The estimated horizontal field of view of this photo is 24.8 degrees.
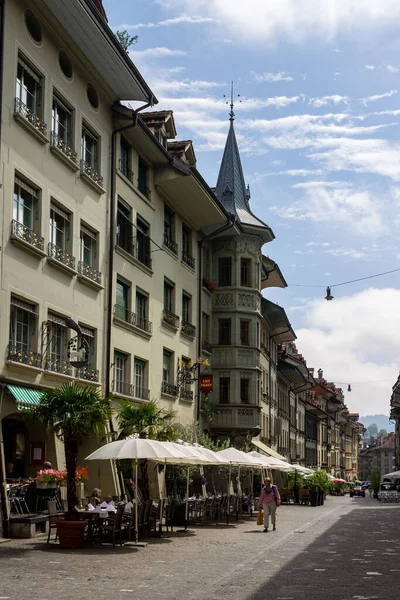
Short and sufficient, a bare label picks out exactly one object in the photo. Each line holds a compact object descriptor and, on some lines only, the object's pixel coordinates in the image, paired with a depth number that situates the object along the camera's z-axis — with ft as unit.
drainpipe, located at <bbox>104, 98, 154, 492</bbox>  95.14
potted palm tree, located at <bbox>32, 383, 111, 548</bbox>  65.05
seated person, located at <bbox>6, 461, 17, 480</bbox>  79.40
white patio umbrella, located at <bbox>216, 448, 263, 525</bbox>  99.05
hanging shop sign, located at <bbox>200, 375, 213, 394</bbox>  131.54
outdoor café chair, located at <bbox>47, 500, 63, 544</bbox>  67.31
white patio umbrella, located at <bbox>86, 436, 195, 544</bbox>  68.59
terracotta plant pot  63.77
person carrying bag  89.76
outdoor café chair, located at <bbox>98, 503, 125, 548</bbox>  67.31
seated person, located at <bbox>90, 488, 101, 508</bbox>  77.41
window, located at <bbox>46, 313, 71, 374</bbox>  81.10
